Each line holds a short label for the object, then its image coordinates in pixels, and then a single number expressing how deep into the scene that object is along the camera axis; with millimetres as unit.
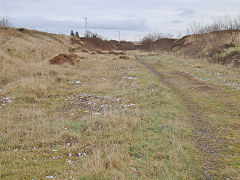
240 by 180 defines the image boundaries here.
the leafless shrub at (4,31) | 16834
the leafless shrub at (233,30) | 22906
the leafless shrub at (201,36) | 29692
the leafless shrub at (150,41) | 60969
